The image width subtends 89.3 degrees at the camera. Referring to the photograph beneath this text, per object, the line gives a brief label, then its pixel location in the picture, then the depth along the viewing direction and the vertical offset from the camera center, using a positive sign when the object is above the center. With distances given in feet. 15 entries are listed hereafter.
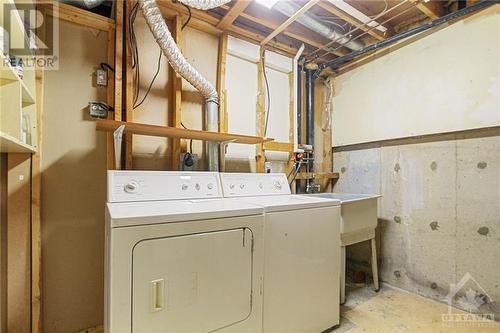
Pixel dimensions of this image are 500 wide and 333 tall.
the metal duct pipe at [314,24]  7.01 +4.44
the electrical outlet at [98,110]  6.12 +1.42
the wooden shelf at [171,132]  5.20 +0.84
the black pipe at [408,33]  6.40 +4.06
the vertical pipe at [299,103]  10.00 +2.56
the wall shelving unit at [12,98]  4.06 +1.19
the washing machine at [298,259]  5.14 -2.01
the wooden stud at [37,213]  5.35 -0.98
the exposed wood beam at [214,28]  6.98 +4.39
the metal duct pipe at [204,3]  5.57 +3.66
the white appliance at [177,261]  3.71 -1.53
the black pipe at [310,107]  10.13 +2.44
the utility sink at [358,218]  6.90 -1.46
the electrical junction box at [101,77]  6.25 +2.24
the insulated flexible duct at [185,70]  5.86 +2.53
